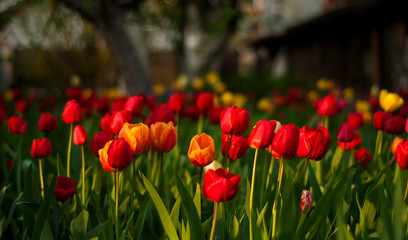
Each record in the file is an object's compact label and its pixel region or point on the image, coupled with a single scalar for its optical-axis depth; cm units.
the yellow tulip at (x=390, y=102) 199
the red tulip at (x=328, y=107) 199
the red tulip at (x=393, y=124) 164
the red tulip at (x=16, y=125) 178
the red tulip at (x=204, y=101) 210
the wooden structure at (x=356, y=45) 742
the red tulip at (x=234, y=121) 125
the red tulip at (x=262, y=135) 114
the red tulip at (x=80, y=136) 150
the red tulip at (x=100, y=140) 135
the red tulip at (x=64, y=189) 127
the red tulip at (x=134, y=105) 176
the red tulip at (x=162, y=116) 143
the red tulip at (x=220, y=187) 98
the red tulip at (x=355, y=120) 199
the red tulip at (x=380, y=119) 166
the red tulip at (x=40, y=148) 150
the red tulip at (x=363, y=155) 163
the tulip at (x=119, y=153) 112
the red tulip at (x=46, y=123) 186
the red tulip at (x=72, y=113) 156
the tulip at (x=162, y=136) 122
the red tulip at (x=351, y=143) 167
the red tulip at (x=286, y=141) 111
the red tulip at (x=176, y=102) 204
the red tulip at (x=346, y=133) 151
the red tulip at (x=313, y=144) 120
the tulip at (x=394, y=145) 159
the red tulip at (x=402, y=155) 122
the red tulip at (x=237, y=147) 131
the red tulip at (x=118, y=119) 140
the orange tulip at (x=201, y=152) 114
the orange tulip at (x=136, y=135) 118
